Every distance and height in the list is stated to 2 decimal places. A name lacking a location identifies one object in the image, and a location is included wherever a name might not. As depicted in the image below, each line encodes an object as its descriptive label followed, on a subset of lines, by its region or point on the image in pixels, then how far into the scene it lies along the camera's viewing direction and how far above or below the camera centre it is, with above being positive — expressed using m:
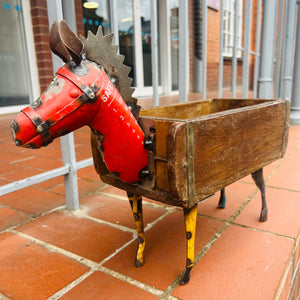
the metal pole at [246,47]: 2.55 +0.21
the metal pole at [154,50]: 1.68 +0.13
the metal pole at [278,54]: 3.37 +0.19
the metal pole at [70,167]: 1.49 -0.45
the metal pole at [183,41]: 1.77 +0.19
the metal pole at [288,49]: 3.58 +0.26
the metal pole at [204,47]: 2.10 +0.18
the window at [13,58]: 3.58 +0.25
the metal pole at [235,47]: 2.53 +0.21
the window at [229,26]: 7.65 +1.16
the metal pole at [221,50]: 2.42 +0.17
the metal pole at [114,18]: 1.54 +0.29
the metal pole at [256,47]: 2.95 +0.24
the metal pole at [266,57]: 2.62 +0.12
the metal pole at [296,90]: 3.61 -0.25
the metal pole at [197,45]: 6.08 +0.57
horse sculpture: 0.75 -0.10
